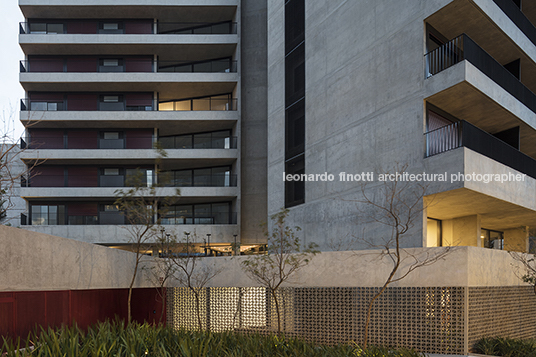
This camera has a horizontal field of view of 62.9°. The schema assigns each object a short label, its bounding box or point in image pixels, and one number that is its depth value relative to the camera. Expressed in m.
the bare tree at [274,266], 15.32
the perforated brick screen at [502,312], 13.30
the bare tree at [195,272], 17.95
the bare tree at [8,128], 9.64
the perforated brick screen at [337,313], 13.02
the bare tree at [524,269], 15.27
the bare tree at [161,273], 18.09
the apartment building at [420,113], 15.89
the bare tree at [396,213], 13.80
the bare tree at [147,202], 18.08
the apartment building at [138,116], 32.72
